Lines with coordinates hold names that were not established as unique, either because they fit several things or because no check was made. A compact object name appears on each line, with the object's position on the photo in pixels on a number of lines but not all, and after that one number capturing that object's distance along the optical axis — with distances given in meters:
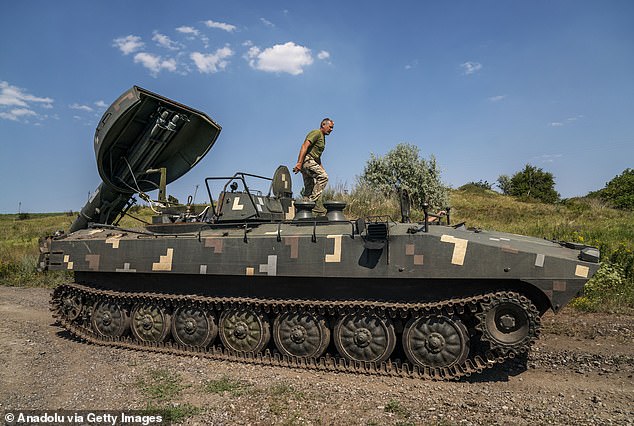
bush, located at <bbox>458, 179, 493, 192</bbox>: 43.84
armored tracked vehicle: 6.61
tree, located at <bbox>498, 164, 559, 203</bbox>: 47.84
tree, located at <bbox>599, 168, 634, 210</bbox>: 29.78
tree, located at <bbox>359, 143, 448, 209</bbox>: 28.78
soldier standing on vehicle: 8.89
